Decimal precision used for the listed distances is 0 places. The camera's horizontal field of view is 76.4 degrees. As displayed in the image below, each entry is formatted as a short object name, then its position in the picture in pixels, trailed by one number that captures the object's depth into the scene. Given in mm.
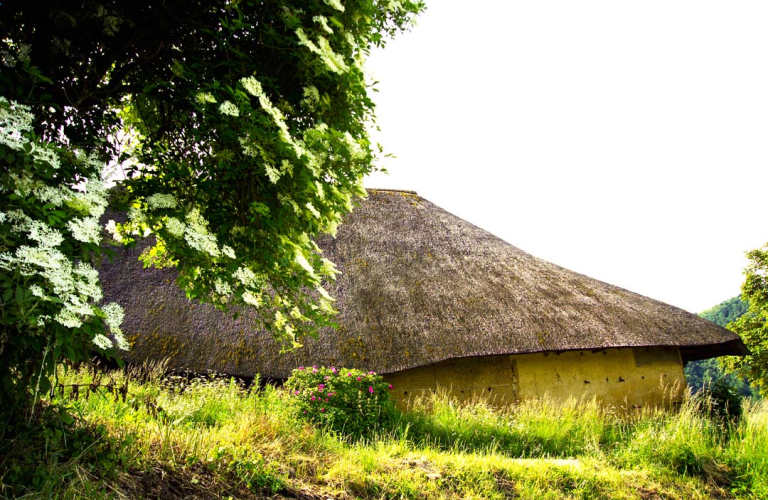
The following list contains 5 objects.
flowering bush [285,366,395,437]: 6309
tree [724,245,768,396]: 18391
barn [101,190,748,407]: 8523
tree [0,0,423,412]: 3064
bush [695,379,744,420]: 10047
